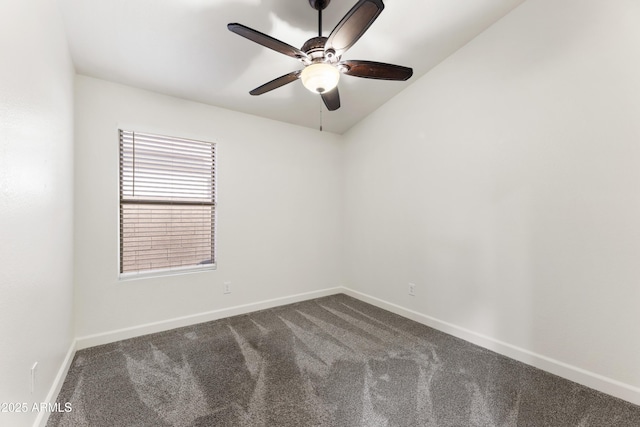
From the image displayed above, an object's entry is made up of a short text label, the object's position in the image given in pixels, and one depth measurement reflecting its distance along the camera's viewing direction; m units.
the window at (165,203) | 2.69
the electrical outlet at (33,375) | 1.37
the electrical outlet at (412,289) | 3.13
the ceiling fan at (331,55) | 1.43
